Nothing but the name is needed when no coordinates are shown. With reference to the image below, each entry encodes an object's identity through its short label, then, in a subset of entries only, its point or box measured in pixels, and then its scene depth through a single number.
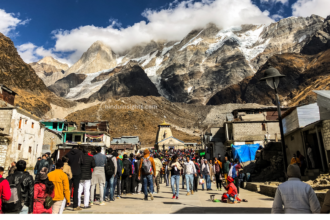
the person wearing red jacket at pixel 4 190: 4.43
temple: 66.54
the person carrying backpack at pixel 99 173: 7.73
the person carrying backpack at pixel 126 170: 10.42
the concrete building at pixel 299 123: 14.43
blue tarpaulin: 21.38
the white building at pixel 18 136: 22.98
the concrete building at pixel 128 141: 50.29
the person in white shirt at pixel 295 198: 3.43
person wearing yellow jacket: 5.16
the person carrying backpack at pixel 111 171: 8.40
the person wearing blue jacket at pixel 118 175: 9.42
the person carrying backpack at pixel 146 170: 8.62
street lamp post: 8.08
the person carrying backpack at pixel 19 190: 4.58
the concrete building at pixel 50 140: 34.92
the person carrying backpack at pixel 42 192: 4.64
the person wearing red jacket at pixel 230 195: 8.71
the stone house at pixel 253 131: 28.79
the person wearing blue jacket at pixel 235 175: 10.56
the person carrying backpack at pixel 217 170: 13.15
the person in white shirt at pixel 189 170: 10.40
